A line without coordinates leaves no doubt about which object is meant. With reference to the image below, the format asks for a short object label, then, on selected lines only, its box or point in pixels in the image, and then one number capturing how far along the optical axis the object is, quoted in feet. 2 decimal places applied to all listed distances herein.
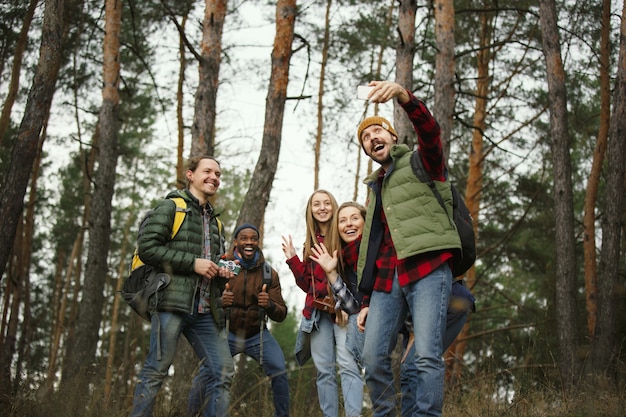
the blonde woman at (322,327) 15.05
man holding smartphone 10.95
